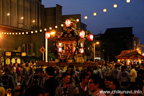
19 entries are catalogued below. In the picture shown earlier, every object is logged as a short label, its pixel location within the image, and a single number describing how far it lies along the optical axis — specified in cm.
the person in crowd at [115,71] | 1083
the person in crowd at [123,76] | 909
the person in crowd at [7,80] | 831
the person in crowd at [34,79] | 741
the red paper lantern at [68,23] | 1804
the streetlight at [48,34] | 1912
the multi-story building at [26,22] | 3128
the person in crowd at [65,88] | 479
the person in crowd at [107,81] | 474
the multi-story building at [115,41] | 4816
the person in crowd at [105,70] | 1313
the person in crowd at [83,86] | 488
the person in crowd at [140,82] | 553
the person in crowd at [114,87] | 447
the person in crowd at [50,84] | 491
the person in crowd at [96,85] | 410
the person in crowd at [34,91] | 271
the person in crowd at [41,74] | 728
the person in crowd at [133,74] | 1019
